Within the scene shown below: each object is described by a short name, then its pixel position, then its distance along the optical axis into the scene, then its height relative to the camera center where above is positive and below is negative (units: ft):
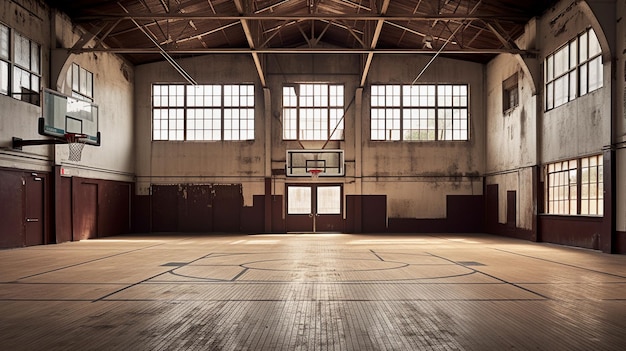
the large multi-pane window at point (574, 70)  52.54 +11.95
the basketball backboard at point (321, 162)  84.48 +3.10
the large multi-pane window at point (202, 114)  85.97 +11.02
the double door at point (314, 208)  86.02 -4.36
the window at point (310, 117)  86.28 +10.52
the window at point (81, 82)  66.54 +12.89
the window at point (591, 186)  51.65 -0.50
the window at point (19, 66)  52.24 +12.04
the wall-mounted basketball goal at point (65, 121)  53.31 +6.49
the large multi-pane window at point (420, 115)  85.87 +10.82
